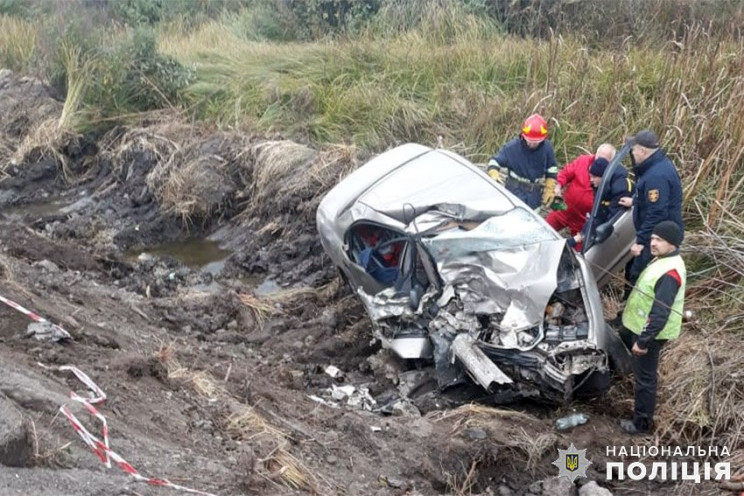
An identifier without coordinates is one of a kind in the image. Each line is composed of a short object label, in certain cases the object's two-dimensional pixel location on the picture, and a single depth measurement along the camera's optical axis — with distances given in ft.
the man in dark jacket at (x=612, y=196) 22.53
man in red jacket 24.11
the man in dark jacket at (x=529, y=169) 24.93
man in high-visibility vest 17.56
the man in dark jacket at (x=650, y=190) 20.53
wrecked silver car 18.63
